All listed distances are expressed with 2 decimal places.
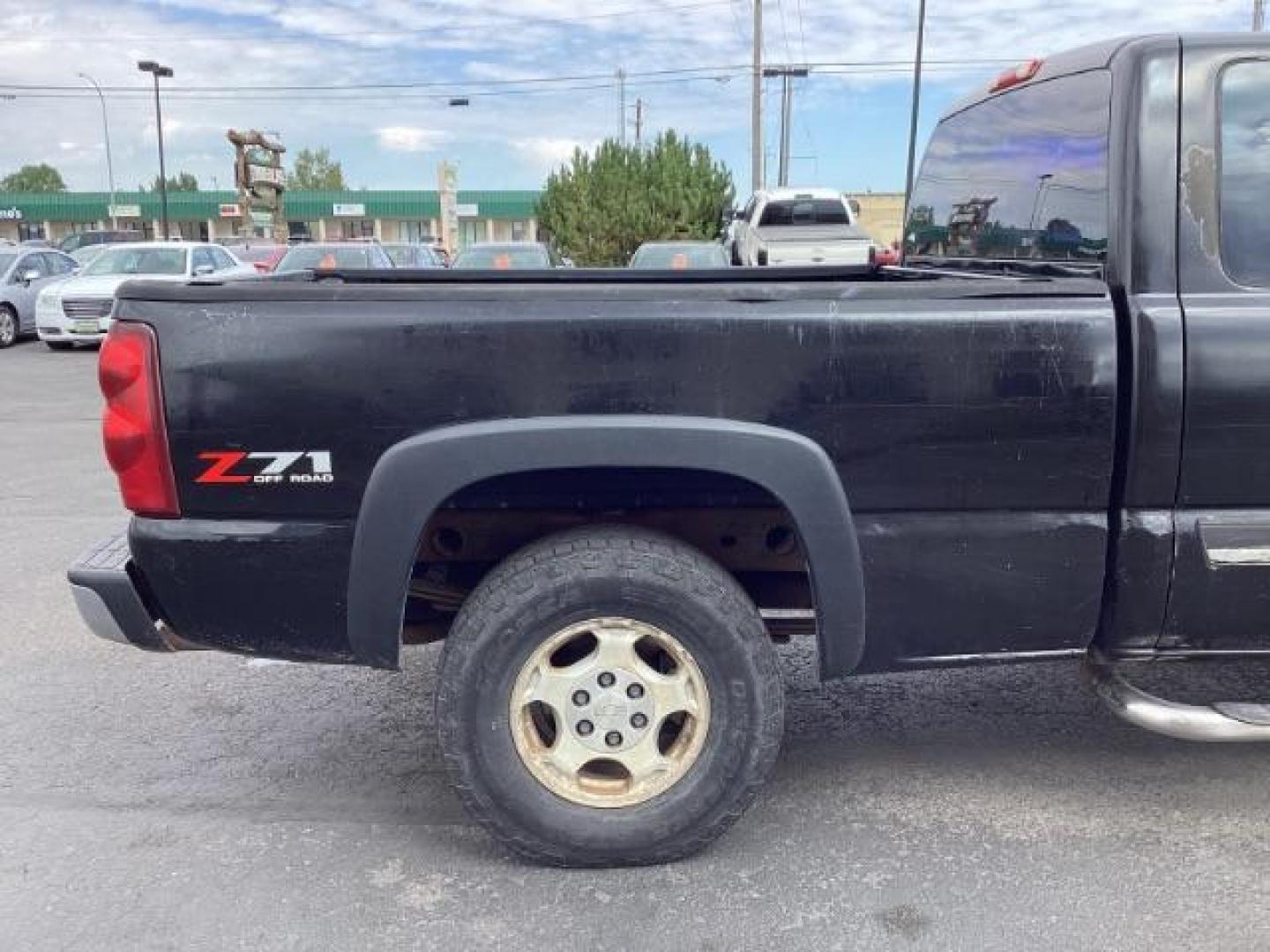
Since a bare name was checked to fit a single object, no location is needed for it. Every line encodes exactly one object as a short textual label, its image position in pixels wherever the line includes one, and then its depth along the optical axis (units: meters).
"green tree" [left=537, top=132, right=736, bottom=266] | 28.83
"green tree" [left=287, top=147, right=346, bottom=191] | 102.19
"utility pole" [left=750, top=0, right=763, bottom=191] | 33.41
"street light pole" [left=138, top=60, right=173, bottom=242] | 45.72
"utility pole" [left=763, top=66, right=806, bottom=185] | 50.22
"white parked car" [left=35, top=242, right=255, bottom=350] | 16.75
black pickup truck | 2.69
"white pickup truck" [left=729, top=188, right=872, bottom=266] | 17.89
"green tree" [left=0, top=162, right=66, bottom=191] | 118.12
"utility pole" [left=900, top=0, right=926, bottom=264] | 26.64
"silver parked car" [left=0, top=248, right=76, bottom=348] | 17.98
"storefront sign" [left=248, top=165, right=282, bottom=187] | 37.34
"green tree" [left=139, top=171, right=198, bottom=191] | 109.38
